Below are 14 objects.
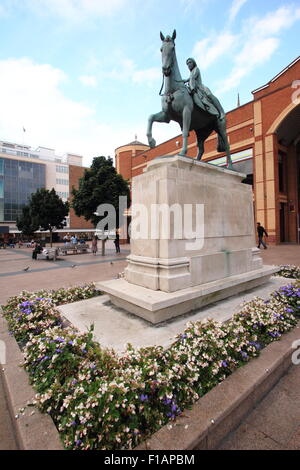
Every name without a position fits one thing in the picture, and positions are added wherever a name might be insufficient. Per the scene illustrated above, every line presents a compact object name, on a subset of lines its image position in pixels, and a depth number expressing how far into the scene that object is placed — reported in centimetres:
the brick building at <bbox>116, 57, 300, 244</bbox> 1800
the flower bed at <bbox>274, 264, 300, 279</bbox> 639
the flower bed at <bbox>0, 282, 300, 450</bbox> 154
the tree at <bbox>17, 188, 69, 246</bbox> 2645
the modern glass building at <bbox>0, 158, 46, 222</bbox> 5484
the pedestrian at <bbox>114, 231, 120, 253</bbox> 1798
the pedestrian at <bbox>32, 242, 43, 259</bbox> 1584
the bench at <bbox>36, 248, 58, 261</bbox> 1472
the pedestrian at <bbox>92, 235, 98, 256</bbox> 1758
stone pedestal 369
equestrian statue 407
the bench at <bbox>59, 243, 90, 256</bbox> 1816
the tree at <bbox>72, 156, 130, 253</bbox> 1570
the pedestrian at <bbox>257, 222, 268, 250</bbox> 1462
